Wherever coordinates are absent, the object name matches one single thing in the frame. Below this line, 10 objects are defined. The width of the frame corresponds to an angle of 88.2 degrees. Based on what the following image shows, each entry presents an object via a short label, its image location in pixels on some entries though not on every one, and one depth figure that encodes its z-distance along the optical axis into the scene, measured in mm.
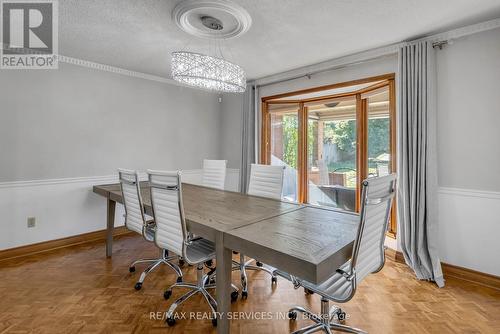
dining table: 1236
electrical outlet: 3020
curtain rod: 2998
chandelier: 2027
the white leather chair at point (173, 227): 1775
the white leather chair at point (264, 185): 2613
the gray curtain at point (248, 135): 4168
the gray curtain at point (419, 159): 2523
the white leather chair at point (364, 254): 1318
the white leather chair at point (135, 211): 2219
